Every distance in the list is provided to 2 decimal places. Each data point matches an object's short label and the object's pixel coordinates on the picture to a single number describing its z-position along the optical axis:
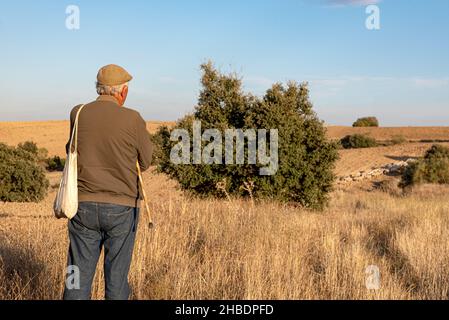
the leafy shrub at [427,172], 26.59
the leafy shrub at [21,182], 25.23
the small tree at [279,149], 16.72
